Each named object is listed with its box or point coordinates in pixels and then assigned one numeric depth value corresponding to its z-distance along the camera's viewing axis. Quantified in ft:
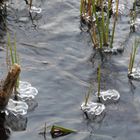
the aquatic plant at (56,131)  23.50
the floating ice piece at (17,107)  24.99
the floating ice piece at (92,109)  25.72
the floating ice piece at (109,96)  27.13
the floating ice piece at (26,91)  26.34
